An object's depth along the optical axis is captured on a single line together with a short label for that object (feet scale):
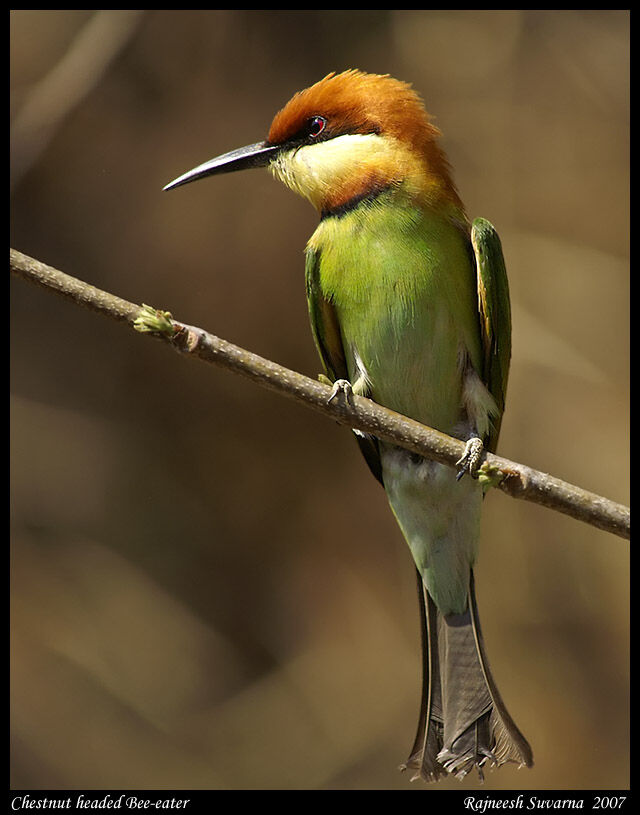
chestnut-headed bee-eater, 9.33
